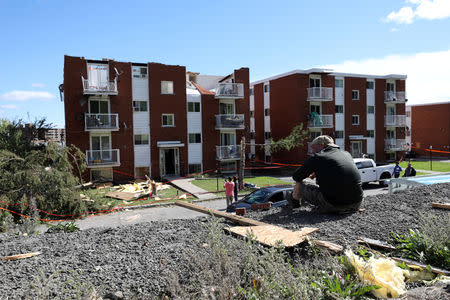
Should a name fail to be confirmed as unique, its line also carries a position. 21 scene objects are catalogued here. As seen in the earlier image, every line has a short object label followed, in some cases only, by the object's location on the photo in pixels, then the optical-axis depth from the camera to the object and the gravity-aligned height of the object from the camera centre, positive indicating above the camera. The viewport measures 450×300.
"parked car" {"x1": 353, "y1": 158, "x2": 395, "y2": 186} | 21.25 -2.47
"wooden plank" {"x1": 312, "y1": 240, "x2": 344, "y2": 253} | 4.14 -1.44
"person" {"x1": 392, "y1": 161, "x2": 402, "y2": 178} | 21.72 -2.47
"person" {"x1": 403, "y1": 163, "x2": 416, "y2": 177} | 22.18 -2.66
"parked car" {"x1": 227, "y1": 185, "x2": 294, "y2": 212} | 11.55 -2.22
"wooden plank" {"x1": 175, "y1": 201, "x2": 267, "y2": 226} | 5.62 -1.52
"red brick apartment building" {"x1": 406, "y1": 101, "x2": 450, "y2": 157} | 47.00 +0.99
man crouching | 5.85 -0.82
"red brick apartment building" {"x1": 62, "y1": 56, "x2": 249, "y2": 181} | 25.52 +1.65
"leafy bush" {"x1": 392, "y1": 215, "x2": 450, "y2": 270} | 4.08 -1.49
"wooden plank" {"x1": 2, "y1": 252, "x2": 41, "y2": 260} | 4.20 -1.52
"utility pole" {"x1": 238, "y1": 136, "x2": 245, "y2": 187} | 21.37 -2.10
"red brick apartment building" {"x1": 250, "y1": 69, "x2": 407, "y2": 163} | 33.25 +2.73
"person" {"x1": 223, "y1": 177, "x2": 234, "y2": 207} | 16.28 -2.64
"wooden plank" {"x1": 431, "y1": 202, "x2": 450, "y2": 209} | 6.28 -1.41
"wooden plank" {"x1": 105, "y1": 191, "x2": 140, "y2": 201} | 20.13 -3.62
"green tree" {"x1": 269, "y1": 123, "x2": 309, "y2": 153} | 26.59 -0.46
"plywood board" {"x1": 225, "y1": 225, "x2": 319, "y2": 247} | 4.24 -1.41
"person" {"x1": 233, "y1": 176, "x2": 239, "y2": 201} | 17.81 -2.85
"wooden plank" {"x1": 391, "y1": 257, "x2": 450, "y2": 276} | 3.76 -1.62
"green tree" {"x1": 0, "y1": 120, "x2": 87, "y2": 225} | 13.35 -1.84
